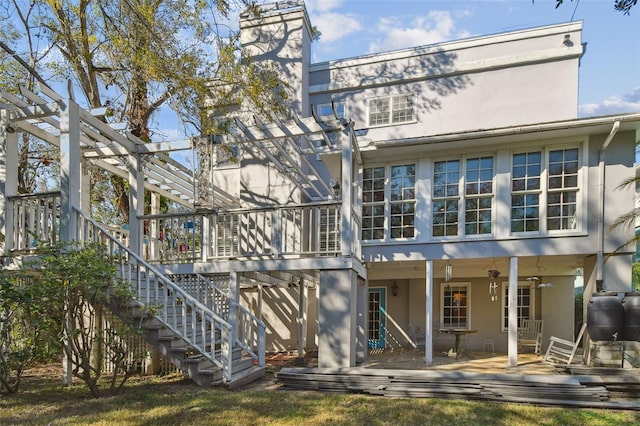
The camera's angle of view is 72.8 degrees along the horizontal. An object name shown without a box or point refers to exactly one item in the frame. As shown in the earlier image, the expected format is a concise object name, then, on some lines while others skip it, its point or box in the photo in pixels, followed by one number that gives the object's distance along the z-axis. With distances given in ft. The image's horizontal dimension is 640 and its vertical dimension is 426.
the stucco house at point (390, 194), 25.54
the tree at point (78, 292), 19.77
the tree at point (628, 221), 26.32
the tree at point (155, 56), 35.32
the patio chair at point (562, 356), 27.30
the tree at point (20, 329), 19.90
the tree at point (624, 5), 13.62
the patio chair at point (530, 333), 39.01
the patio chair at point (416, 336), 39.40
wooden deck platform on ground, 19.53
